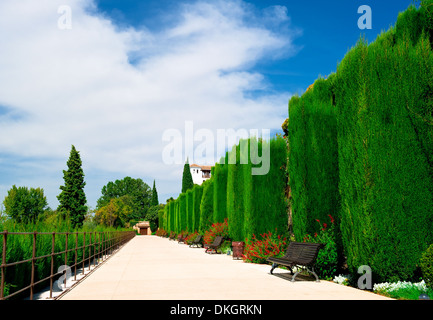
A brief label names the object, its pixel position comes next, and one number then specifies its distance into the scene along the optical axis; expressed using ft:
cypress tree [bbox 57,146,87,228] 161.58
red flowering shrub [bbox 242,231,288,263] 43.19
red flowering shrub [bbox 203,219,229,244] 67.21
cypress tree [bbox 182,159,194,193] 273.93
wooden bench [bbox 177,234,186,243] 112.63
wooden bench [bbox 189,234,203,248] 80.48
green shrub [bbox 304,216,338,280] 30.35
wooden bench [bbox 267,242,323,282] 28.04
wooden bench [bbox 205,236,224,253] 62.75
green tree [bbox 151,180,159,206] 343.05
